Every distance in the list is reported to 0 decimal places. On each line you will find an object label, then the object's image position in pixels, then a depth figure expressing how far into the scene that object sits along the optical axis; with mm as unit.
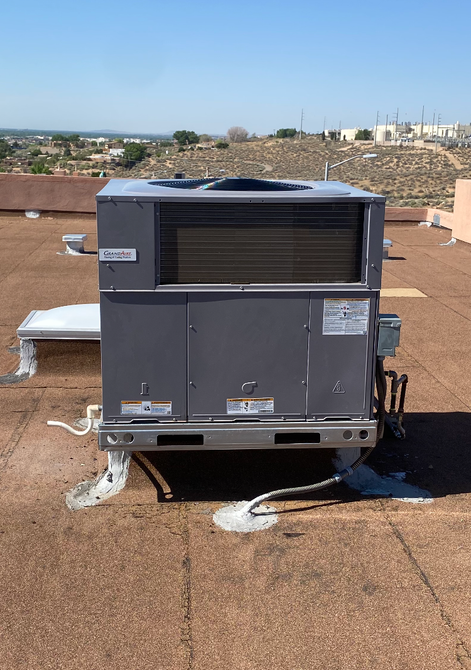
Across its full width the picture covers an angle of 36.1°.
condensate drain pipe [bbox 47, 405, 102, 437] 6312
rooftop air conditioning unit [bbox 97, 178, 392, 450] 5133
